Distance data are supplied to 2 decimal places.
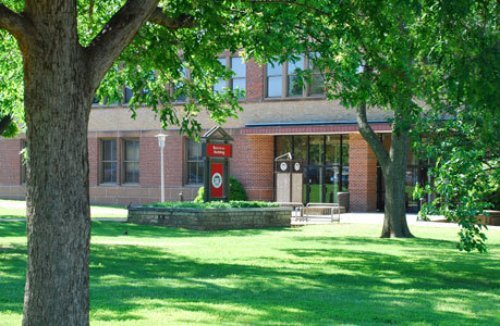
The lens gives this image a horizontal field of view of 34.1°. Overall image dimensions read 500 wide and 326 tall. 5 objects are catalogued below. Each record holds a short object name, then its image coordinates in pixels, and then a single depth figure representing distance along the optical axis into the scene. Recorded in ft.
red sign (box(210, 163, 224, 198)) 95.55
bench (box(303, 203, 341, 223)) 98.52
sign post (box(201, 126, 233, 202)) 94.79
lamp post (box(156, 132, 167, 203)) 117.69
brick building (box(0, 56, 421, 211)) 121.29
